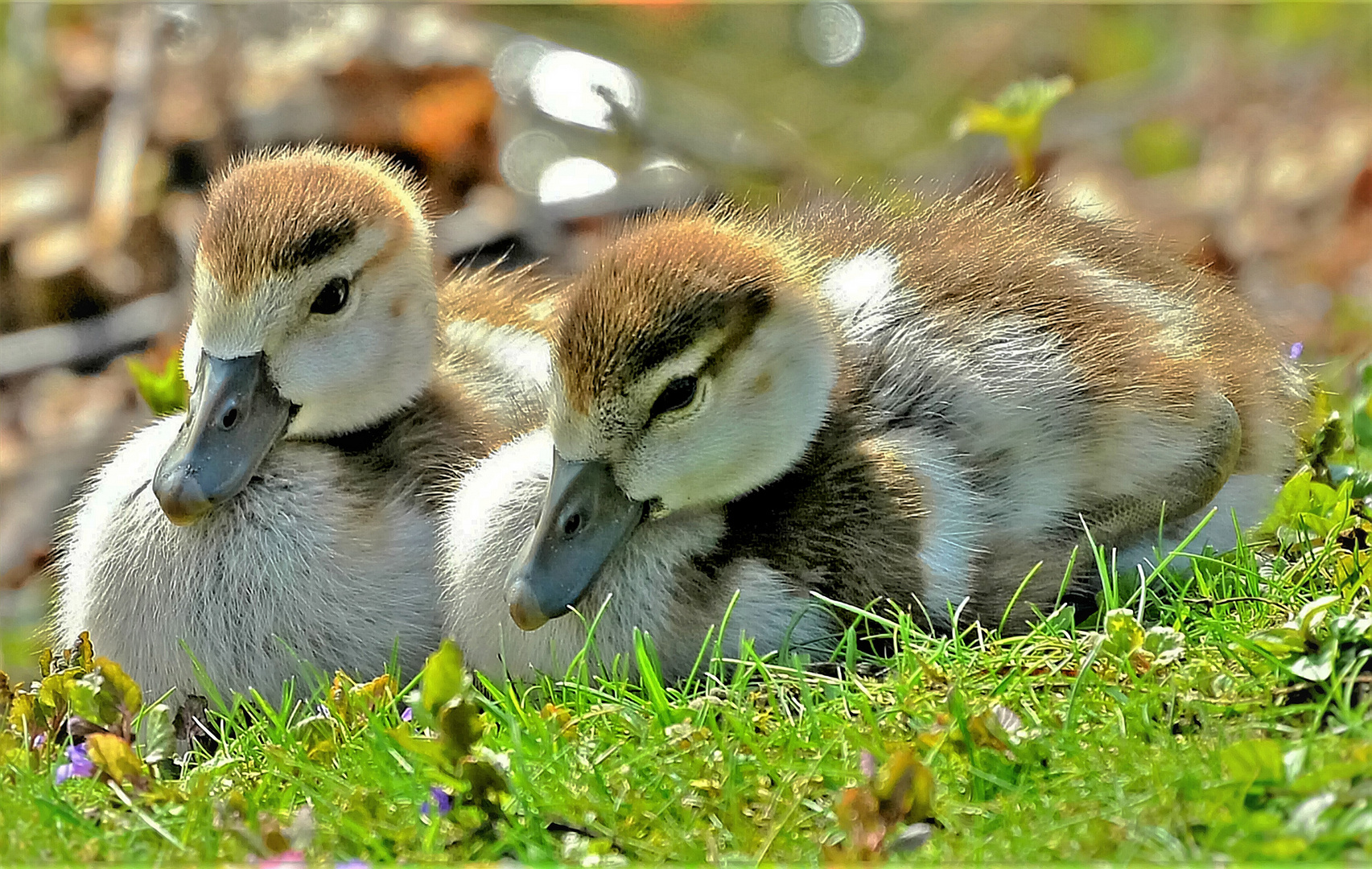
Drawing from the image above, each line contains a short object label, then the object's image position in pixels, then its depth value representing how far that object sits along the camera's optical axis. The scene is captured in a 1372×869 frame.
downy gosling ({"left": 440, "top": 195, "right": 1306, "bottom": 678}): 5.95
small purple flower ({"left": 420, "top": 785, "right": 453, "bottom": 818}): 4.85
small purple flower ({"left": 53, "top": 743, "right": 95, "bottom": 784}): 5.30
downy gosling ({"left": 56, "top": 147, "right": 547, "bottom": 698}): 6.57
